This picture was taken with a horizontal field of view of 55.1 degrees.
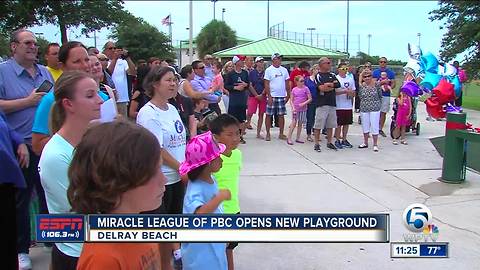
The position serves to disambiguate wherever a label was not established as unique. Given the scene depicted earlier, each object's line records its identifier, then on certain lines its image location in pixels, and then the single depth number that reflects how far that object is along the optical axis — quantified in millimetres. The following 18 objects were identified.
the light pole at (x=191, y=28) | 25375
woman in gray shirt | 9406
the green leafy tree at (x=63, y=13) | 29203
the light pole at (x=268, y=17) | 55312
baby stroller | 10438
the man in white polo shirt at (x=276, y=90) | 10367
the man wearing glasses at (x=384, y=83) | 11039
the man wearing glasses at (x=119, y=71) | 8420
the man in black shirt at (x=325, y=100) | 9211
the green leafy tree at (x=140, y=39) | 39562
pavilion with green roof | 31828
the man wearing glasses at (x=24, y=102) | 3834
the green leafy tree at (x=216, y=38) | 55062
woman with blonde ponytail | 2164
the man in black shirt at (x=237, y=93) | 9727
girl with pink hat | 2607
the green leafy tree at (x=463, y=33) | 21562
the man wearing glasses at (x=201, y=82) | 8312
